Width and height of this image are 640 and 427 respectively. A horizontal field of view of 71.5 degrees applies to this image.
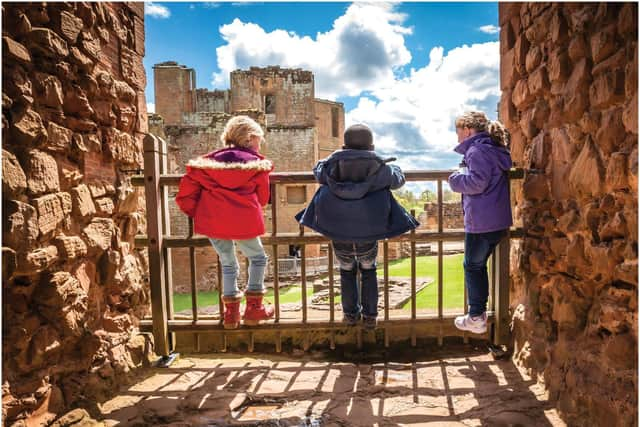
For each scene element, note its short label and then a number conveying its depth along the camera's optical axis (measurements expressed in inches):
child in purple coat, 124.6
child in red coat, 126.6
